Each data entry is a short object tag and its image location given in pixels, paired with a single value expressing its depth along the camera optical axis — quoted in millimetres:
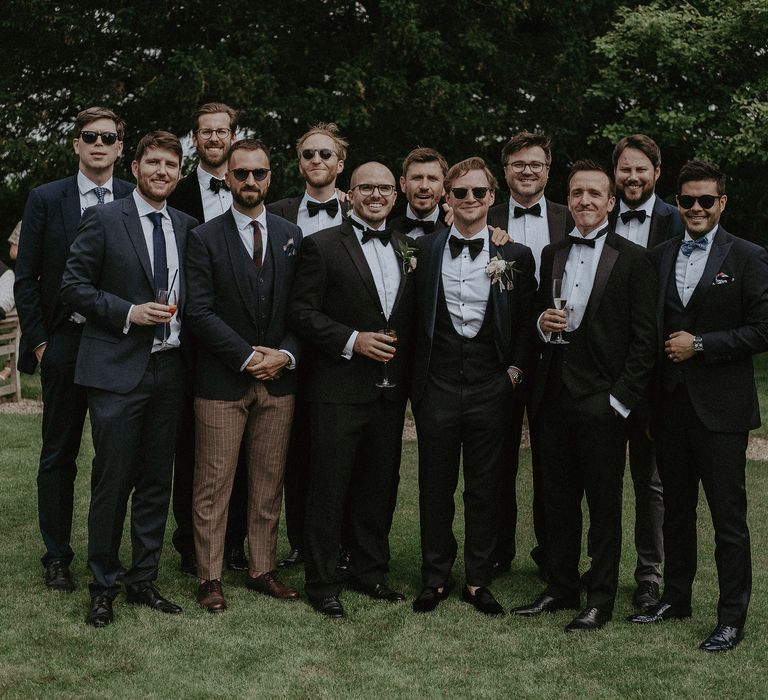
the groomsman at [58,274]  5496
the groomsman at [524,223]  5973
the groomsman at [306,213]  5898
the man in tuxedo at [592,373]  5105
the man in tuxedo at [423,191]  6160
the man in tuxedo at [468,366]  5406
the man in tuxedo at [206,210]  6074
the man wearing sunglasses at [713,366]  4910
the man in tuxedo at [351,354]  5395
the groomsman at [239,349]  5293
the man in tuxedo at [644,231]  5832
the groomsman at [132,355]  5113
